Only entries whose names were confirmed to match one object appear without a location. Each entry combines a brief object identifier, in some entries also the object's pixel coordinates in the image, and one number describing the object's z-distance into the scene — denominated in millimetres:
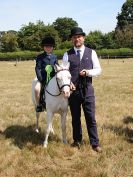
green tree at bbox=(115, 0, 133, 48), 113994
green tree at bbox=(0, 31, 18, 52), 91688
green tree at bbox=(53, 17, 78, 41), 117812
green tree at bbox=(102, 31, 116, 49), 95625
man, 7375
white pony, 7155
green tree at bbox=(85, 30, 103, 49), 94875
